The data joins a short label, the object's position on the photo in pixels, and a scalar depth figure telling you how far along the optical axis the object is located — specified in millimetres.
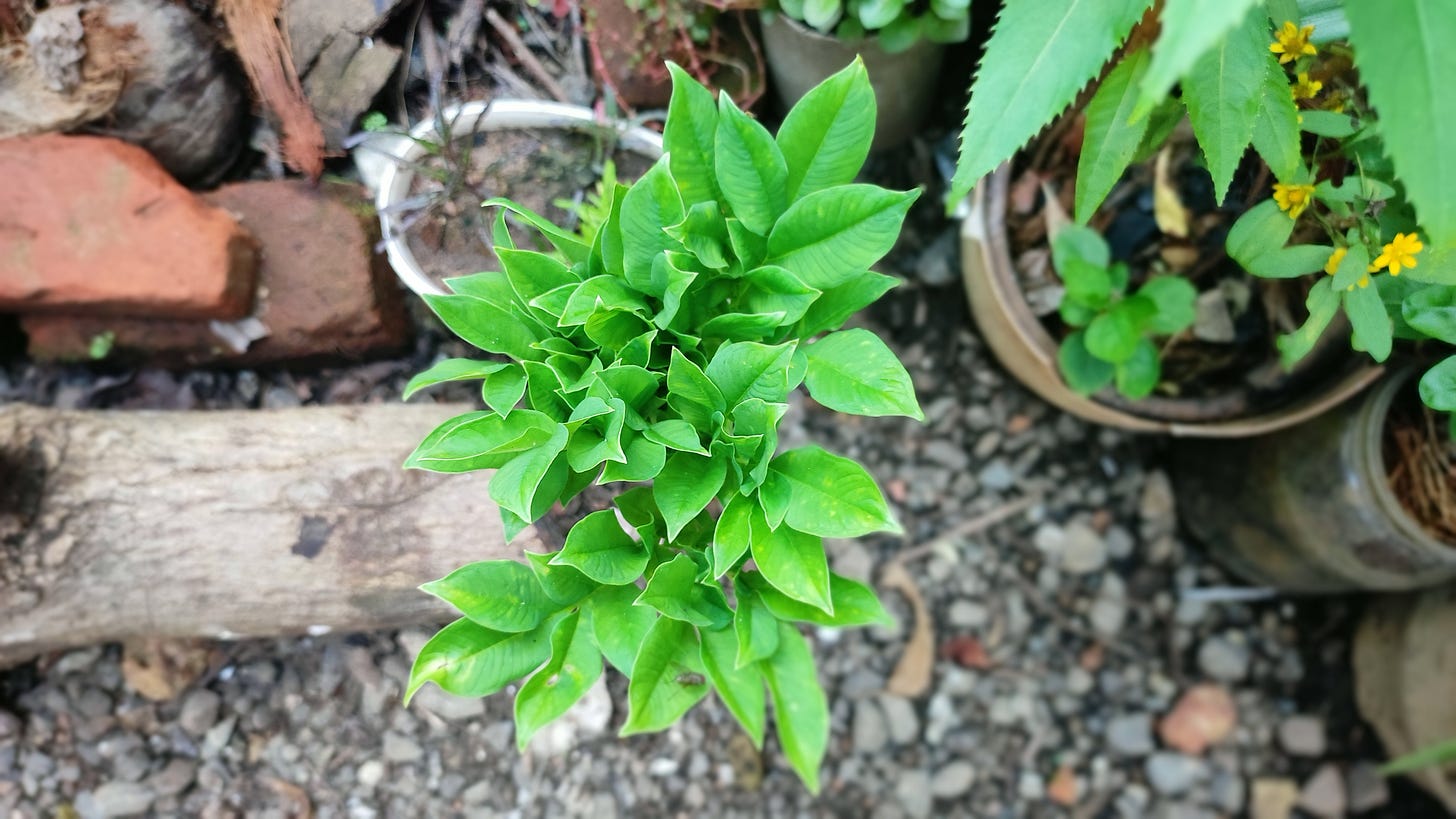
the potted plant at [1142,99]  774
